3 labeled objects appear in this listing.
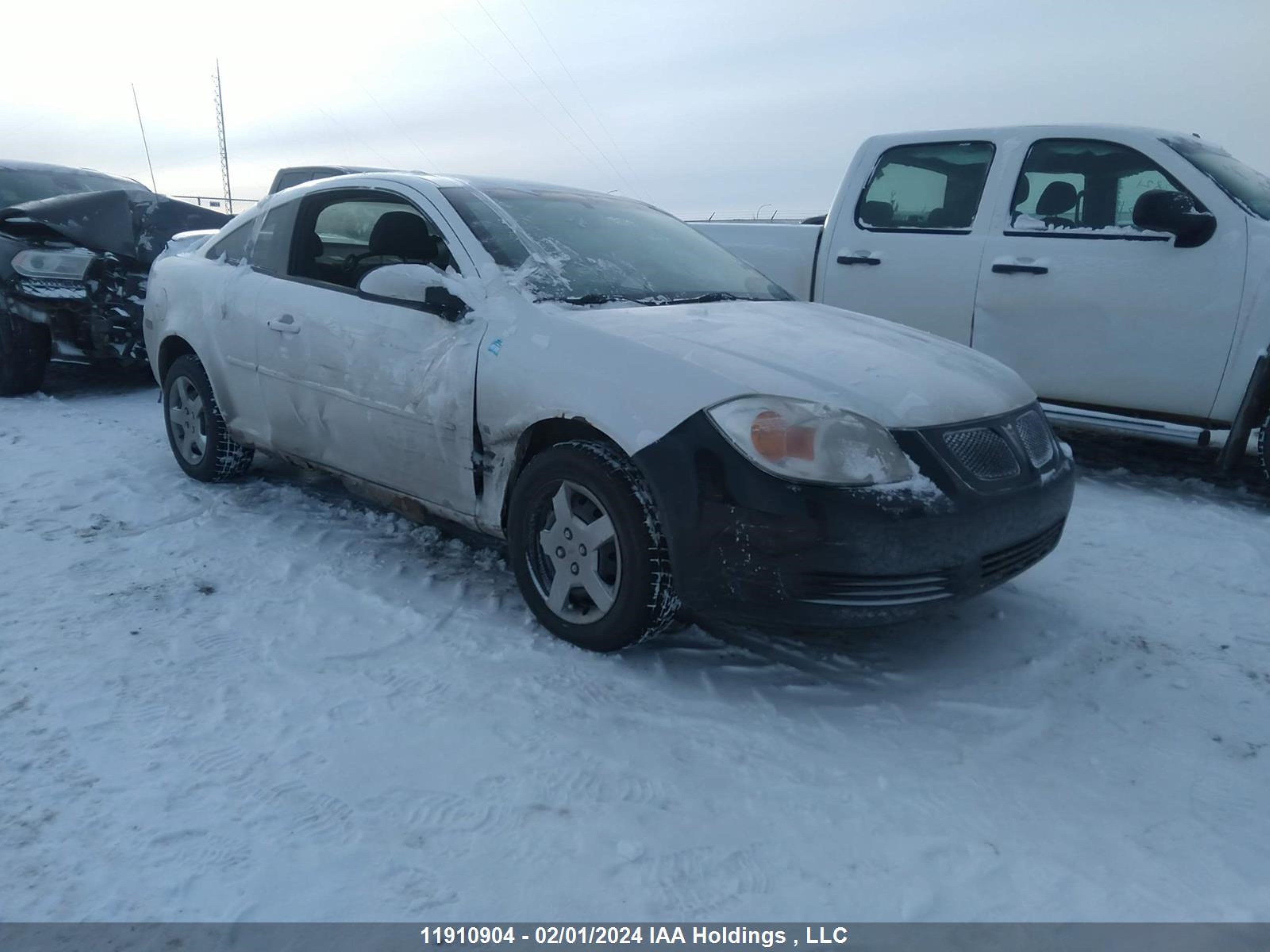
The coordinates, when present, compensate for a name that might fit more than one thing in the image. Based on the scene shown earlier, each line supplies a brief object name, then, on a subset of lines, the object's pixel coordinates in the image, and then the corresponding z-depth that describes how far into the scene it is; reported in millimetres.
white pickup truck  4754
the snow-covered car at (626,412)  2742
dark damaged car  6559
